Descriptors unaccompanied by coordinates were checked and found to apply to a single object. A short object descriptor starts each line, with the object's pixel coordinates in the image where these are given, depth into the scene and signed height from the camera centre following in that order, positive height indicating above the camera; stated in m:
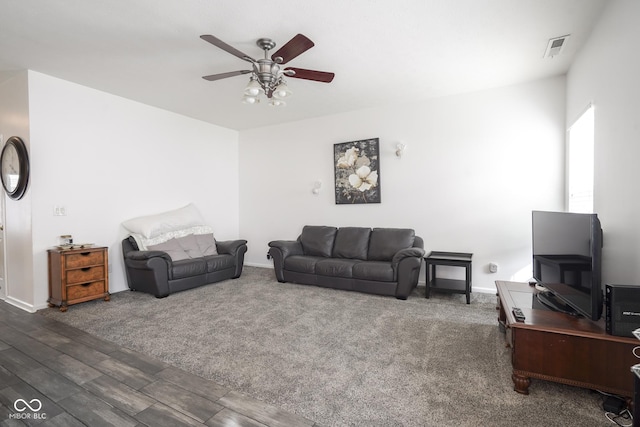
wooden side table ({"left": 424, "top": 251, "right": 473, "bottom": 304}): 3.62 -0.88
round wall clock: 3.43 +0.51
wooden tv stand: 1.63 -0.87
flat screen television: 1.76 -0.39
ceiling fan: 2.37 +1.24
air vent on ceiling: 2.77 +1.57
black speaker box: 1.57 -0.56
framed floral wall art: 4.79 +0.61
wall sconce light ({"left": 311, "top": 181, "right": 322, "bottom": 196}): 5.31 +0.37
